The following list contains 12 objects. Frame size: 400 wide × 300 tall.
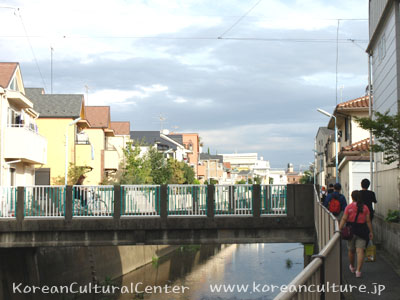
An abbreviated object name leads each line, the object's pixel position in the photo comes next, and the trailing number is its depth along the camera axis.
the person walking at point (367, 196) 11.77
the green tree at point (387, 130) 15.48
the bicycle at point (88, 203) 19.58
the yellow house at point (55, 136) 40.44
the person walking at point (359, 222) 10.92
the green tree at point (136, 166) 48.88
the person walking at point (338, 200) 13.95
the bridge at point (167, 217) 19.28
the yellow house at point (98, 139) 46.94
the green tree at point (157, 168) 54.81
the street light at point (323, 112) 38.09
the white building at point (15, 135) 27.08
